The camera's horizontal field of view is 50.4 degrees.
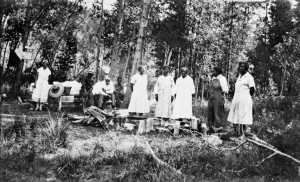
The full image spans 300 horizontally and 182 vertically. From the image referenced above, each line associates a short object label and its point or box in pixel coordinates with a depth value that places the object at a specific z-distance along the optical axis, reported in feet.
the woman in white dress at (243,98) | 23.93
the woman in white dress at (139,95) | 31.55
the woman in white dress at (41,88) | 35.55
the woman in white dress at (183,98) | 30.22
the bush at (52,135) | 18.03
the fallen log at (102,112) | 26.70
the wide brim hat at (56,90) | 35.42
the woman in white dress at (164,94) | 31.24
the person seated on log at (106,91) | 35.96
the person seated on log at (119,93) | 43.44
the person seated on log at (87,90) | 35.42
